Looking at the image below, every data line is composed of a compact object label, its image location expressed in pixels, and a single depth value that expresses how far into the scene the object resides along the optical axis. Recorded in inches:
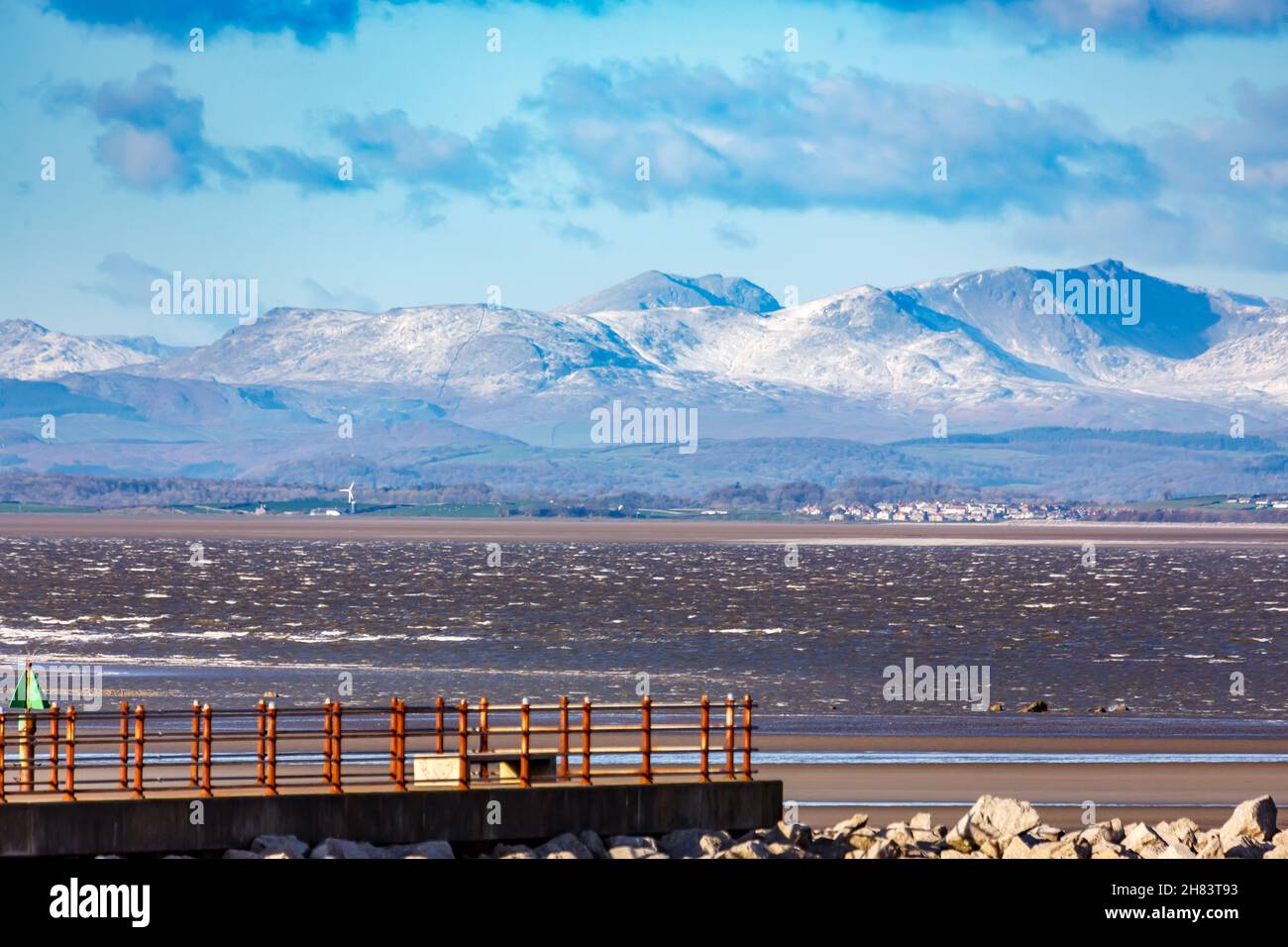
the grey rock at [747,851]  1229.1
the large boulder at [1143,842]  1253.1
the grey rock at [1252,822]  1295.5
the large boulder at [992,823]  1288.1
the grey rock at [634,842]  1230.3
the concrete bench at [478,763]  1248.2
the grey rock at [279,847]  1136.2
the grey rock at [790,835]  1278.3
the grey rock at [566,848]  1203.7
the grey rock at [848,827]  1304.1
